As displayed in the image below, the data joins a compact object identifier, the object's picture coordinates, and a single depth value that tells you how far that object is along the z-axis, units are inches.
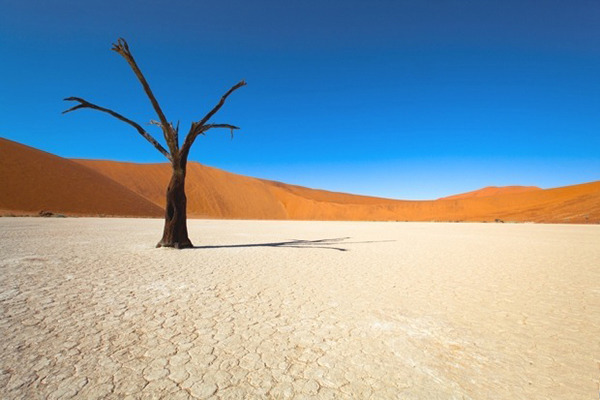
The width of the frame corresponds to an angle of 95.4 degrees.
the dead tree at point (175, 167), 343.3
